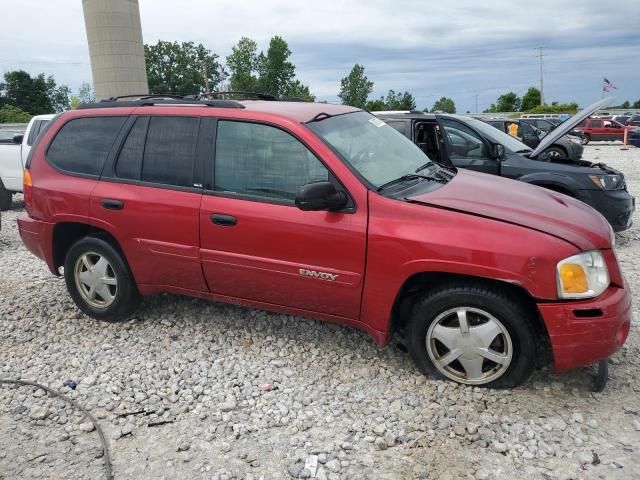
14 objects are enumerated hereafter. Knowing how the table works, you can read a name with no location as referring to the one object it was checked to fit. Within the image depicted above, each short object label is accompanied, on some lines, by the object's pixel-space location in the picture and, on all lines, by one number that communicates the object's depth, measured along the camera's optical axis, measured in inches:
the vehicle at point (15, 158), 387.7
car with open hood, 251.8
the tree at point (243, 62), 2659.9
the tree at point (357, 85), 2615.7
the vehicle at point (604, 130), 1077.1
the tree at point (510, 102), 2965.1
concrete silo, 1188.5
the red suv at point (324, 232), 119.5
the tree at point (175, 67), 3043.1
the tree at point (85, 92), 2920.8
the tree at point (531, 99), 2817.4
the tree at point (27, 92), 2785.4
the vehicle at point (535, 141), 532.7
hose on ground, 109.3
